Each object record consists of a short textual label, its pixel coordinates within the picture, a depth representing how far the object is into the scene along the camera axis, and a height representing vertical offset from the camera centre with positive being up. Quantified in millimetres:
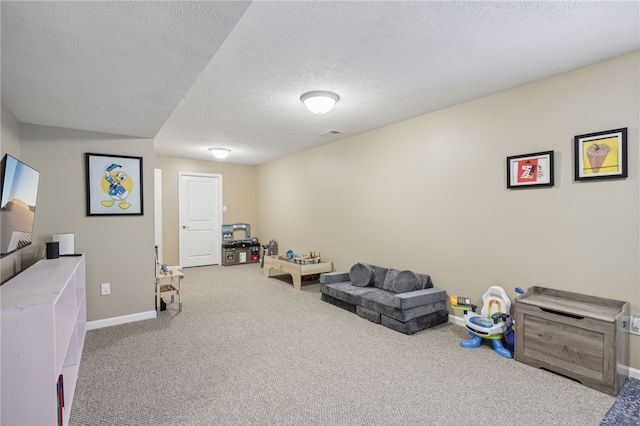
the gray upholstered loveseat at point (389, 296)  3328 -1012
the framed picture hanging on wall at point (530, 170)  2838 +381
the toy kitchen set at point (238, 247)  7289 -859
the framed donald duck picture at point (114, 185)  3424 +285
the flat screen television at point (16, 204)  2020 +46
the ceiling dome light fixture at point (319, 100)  3115 +1107
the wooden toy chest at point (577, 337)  2203 -950
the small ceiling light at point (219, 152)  5818 +1092
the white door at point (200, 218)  6977 -174
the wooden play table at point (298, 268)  5129 -964
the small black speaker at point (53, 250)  2852 -359
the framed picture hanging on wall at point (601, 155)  2426 +445
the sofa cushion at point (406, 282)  3680 -840
